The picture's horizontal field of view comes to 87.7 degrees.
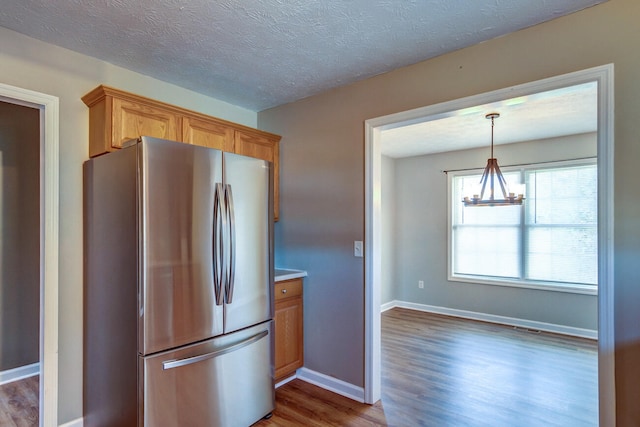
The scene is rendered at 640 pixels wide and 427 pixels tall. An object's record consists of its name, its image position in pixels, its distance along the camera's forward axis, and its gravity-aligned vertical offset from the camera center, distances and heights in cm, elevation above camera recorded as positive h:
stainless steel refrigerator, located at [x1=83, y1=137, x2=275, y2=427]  177 -44
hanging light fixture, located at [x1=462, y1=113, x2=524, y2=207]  348 +26
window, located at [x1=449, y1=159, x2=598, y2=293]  414 -28
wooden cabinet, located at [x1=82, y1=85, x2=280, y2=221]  208 +63
